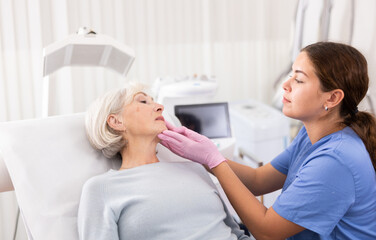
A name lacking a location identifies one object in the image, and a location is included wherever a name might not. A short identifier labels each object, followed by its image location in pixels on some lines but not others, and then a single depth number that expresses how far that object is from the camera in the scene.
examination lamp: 1.59
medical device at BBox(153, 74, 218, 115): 2.11
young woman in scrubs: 1.07
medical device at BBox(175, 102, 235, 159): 2.07
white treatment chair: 1.18
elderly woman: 1.12
